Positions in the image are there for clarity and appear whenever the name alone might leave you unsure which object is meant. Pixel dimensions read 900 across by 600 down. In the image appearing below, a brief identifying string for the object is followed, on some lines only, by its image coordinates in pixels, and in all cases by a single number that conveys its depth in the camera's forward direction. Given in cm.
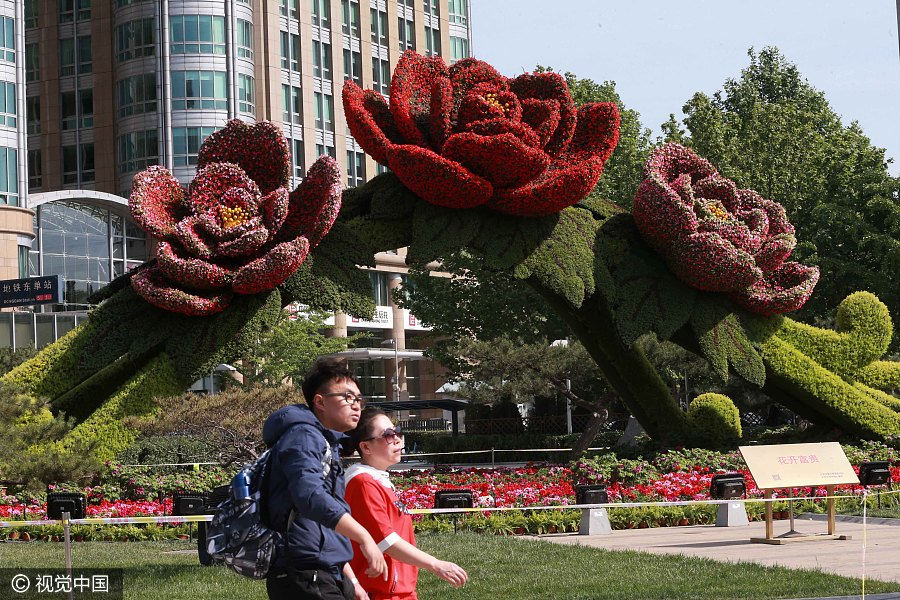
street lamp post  6056
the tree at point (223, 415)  2367
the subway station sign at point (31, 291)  3984
